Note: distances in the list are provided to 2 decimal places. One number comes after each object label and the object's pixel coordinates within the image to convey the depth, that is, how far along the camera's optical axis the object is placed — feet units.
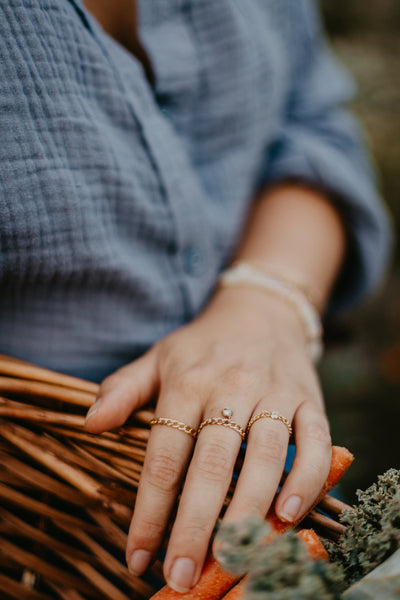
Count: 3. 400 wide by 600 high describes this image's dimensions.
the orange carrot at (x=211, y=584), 1.06
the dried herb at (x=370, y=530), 1.02
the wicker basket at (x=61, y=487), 1.14
